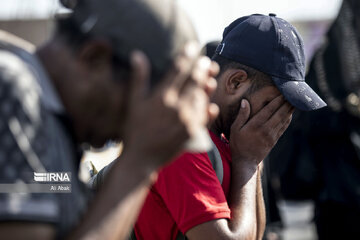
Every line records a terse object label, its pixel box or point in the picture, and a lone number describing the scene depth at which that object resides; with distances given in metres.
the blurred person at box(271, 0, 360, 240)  6.12
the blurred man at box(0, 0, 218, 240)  1.41
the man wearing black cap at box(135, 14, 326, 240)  2.51
